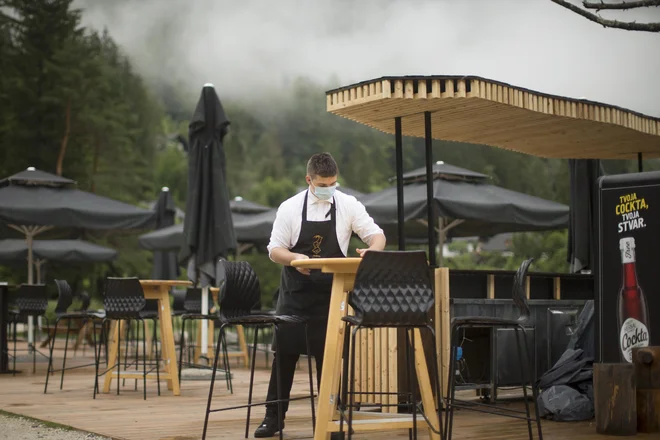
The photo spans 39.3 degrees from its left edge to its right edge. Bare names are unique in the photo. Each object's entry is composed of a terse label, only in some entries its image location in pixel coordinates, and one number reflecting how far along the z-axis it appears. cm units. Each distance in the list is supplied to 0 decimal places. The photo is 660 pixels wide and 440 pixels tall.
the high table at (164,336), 751
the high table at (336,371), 426
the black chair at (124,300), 725
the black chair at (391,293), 408
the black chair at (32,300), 1009
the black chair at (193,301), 1096
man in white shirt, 498
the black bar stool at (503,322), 468
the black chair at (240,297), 505
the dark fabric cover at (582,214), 888
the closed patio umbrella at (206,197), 956
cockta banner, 562
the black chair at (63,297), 938
